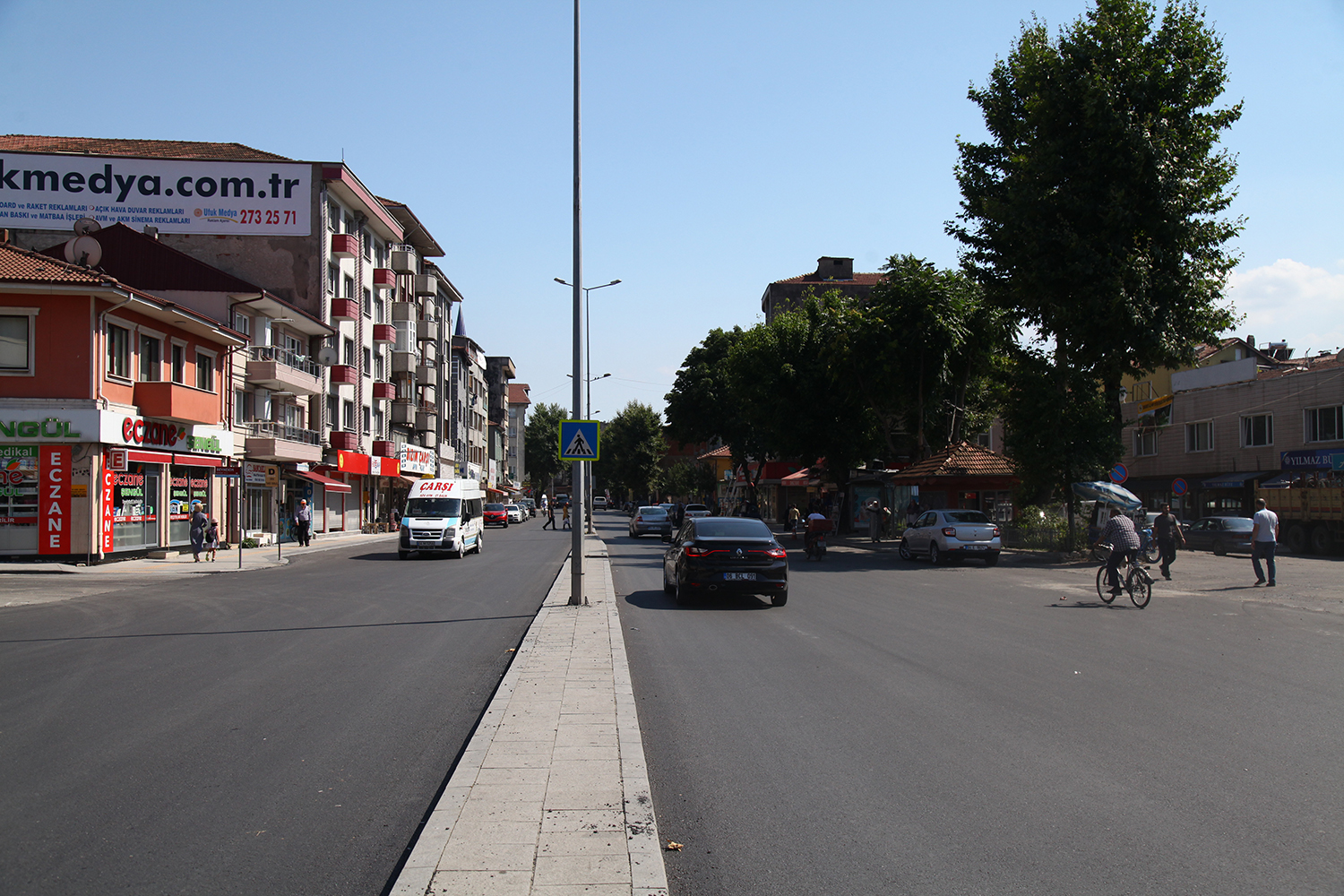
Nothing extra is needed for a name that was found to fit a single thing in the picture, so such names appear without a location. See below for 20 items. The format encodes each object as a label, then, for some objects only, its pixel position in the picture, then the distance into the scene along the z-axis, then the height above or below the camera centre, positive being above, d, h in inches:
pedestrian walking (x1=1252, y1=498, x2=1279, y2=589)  751.1 -40.5
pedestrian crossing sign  590.2 +30.0
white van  1135.0 -34.7
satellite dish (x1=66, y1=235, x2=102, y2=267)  1159.6 +292.3
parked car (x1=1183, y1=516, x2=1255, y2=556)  1229.1 -66.8
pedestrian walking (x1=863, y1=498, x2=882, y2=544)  1483.8 -52.6
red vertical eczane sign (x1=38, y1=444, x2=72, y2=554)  985.5 -6.1
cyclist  639.8 -39.9
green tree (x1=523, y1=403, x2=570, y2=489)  5349.4 +264.6
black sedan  614.2 -50.0
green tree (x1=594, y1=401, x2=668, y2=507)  4244.6 +175.8
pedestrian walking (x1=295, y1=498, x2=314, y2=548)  1416.1 -47.0
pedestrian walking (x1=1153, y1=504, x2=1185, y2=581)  858.7 -45.0
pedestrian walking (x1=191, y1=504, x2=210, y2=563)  1090.1 -44.5
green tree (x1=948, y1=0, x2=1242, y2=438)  1052.5 +330.0
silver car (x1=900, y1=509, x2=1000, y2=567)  1027.9 -54.9
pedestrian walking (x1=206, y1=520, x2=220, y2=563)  1110.4 -52.8
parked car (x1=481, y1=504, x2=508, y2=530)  2516.0 -64.6
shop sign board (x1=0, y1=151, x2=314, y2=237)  1696.6 +533.6
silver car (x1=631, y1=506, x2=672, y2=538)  1748.3 -60.2
